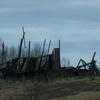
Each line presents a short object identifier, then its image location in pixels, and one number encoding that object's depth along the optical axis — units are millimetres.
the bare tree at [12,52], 126881
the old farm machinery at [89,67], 49606
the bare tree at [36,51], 118462
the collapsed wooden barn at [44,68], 49312
